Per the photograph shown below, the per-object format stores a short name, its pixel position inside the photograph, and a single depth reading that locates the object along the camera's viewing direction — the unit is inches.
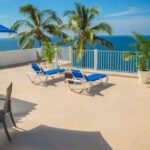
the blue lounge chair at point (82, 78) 231.5
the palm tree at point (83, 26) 446.7
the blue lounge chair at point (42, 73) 270.0
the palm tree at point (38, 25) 532.5
